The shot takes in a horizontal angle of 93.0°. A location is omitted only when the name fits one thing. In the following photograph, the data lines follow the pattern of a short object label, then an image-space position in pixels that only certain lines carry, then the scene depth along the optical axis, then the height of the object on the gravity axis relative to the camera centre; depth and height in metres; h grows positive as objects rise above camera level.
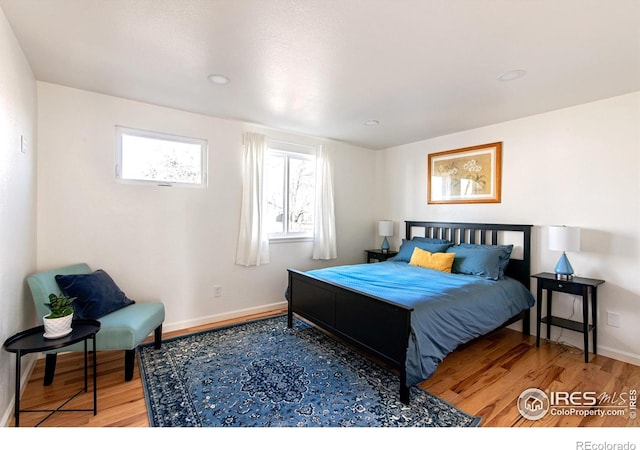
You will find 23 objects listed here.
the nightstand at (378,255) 4.69 -0.49
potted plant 1.95 -0.63
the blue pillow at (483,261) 3.29 -0.41
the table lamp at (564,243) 2.90 -0.17
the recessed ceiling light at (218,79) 2.53 +1.23
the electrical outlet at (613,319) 2.89 -0.90
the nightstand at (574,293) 2.77 -0.70
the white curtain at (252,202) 3.79 +0.26
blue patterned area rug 1.96 -1.24
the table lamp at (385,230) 4.85 -0.10
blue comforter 2.20 -0.67
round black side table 1.80 -0.75
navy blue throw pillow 2.45 -0.60
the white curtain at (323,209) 4.46 +0.21
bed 2.22 -0.64
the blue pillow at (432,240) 4.10 -0.22
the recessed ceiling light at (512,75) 2.38 +1.21
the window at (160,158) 3.14 +0.70
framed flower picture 3.76 +0.66
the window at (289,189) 4.17 +0.48
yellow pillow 3.59 -0.44
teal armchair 2.27 -0.81
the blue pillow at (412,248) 3.93 -0.32
